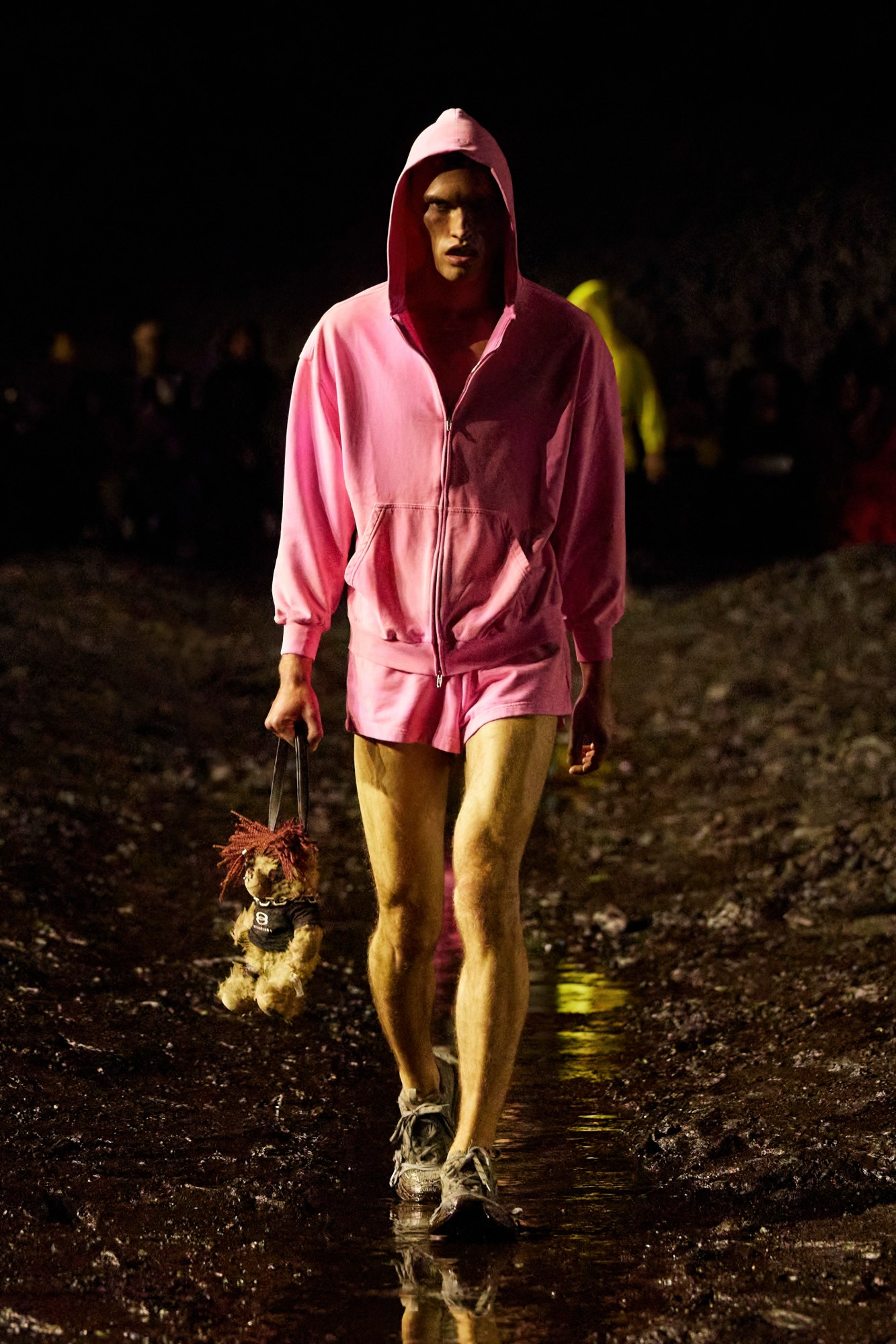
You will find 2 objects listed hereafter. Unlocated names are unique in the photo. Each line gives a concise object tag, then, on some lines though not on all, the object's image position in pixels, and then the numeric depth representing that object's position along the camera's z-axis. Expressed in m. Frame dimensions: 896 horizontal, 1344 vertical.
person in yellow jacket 29.81
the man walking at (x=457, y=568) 7.91
